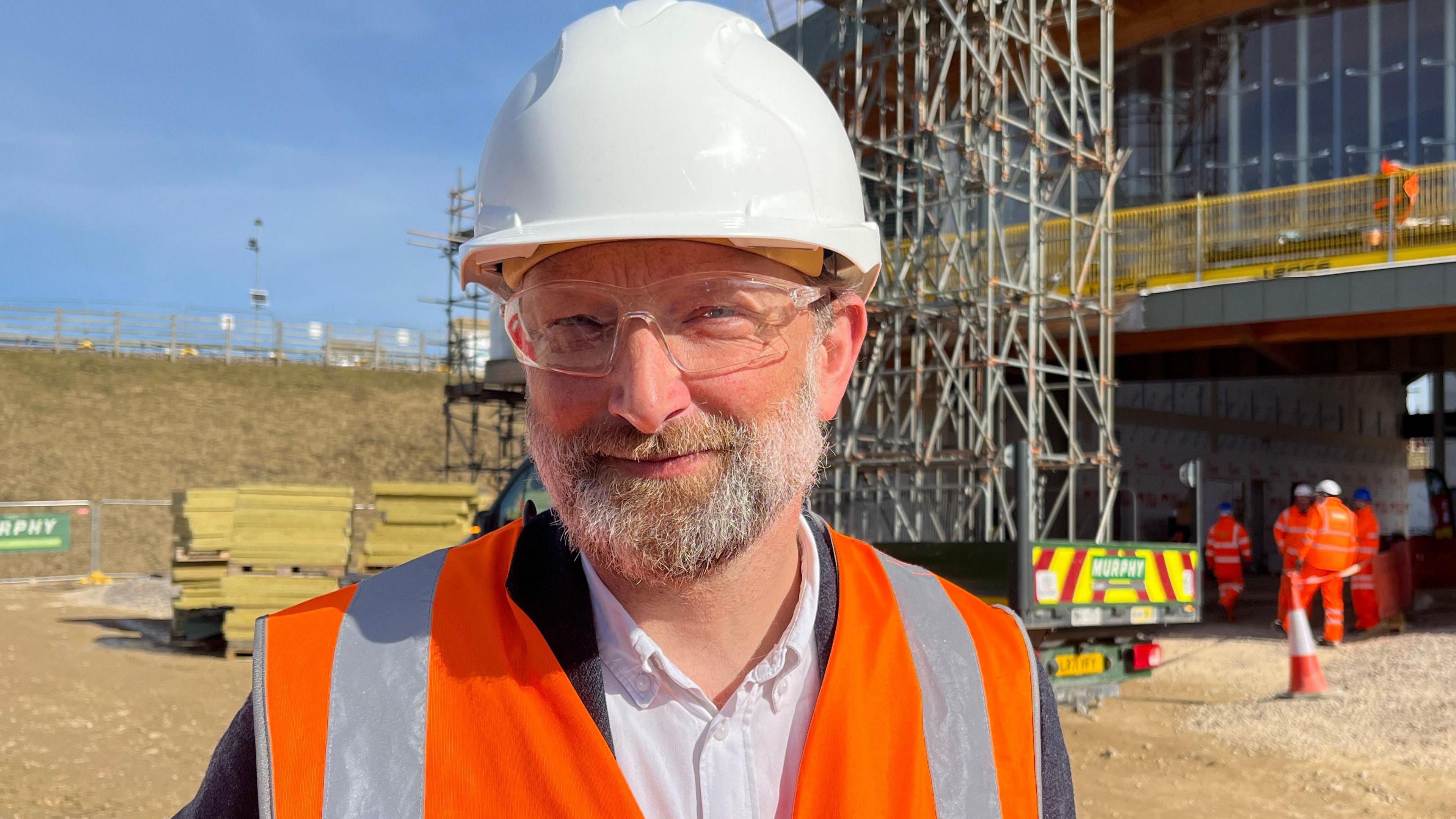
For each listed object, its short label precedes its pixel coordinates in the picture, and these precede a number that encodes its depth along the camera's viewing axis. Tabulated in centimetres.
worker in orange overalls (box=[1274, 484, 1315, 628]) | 1250
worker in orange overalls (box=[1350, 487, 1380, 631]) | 1288
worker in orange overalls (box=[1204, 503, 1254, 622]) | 1582
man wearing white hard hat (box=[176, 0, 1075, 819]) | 145
